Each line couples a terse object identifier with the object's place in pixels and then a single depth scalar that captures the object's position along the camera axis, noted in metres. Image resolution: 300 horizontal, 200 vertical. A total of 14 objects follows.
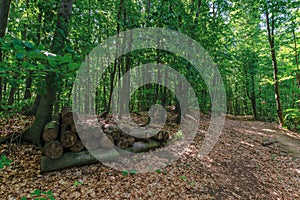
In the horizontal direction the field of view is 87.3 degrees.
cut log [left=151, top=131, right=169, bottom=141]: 5.50
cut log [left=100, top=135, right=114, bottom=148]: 4.39
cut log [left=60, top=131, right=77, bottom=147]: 3.75
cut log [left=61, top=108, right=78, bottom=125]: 3.94
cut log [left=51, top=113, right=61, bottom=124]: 4.23
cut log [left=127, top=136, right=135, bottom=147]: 4.91
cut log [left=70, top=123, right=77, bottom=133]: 3.95
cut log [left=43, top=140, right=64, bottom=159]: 3.54
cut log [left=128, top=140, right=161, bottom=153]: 4.89
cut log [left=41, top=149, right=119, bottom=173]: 3.54
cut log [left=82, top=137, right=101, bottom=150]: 4.09
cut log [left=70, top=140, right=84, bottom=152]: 3.92
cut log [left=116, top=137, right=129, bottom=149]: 4.76
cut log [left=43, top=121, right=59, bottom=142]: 3.63
